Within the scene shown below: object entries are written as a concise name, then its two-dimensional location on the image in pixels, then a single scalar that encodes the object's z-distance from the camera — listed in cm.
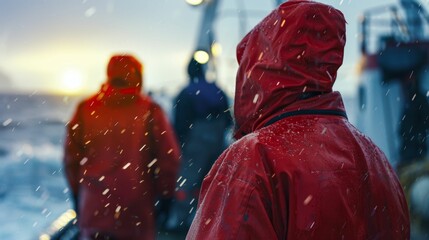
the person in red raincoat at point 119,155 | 362
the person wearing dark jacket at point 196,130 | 586
